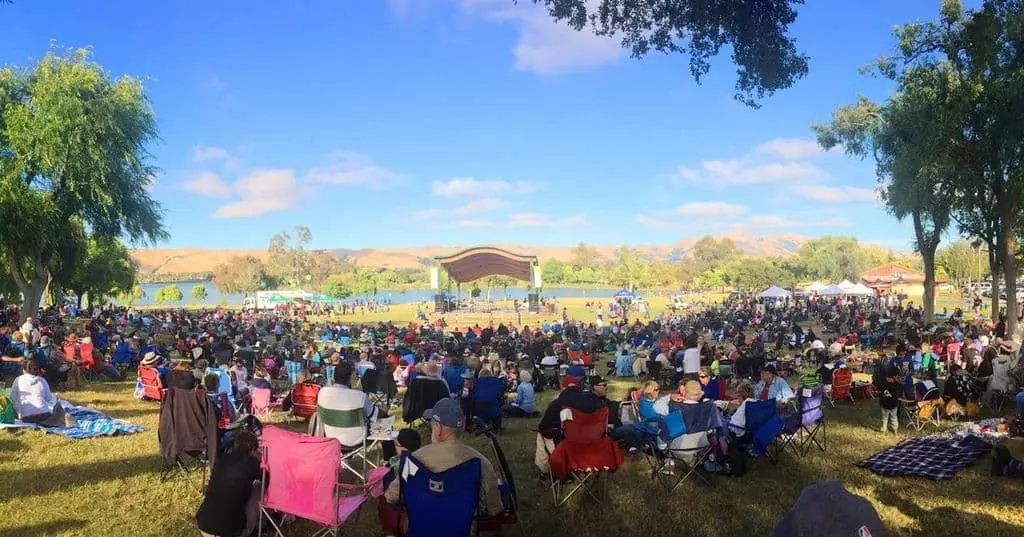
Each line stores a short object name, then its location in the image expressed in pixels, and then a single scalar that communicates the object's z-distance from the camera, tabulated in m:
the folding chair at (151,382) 10.27
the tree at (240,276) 97.56
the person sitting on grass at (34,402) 8.26
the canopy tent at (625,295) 43.34
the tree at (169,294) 77.90
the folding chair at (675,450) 6.09
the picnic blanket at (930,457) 6.55
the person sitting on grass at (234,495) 4.21
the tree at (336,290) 76.88
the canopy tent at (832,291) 35.66
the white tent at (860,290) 34.53
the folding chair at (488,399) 8.55
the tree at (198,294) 80.32
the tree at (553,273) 154.62
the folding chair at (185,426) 6.00
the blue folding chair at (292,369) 12.24
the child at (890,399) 8.35
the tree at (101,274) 36.09
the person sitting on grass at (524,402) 10.07
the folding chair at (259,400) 9.11
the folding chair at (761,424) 6.61
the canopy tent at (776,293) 33.57
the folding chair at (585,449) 5.41
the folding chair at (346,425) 6.01
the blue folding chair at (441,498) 3.79
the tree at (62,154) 18.41
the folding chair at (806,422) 7.05
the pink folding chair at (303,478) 4.27
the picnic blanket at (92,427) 8.23
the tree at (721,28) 7.61
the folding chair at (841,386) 10.60
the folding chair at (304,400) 9.08
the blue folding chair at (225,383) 9.12
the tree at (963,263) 69.25
